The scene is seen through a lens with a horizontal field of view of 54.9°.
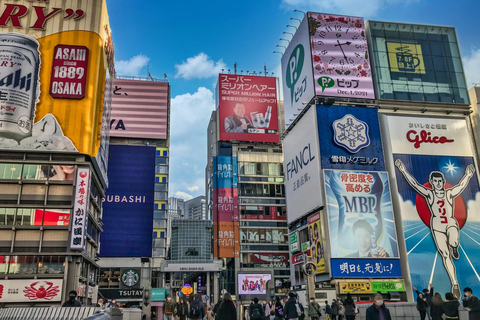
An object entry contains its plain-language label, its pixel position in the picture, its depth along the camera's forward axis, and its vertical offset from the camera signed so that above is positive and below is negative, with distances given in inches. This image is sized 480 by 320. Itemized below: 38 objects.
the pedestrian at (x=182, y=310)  847.8 -6.4
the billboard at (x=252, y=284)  2431.1 +103.0
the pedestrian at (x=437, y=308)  508.8 -10.2
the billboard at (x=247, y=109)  3157.0 +1287.9
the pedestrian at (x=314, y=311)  765.9 -13.6
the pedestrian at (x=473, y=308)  474.9 -10.6
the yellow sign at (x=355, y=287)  1664.6 +48.6
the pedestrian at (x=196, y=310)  636.1 -5.6
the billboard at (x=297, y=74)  1995.6 +1014.0
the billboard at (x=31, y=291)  1343.5 +57.7
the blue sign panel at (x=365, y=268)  1679.9 +114.0
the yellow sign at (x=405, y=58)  2010.6 +1012.2
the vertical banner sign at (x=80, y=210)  1417.3 +298.5
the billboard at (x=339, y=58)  1935.3 +988.6
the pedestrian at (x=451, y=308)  481.7 -10.0
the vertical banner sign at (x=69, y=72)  1526.8 +760.2
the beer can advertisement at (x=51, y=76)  1472.7 +741.3
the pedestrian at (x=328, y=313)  972.3 -22.8
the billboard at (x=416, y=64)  1999.3 +988.2
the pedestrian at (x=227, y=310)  524.1 -5.5
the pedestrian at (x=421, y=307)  698.2 -11.7
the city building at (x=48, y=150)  1386.6 +490.8
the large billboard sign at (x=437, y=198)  1749.5 +383.9
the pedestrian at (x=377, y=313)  413.1 -10.7
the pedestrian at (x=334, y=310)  920.3 -16.0
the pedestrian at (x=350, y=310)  761.6 -14.1
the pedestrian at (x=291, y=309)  595.7 -7.6
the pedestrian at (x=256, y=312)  578.2 -9.6
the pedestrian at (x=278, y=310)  737.0 -10.3
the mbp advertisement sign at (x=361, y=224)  1700.3 +277.9
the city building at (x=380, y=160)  1734.7 +547.1
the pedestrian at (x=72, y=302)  548.7 +9.1
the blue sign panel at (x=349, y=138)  1839.3 +629.3
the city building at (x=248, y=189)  3100.4 +777.7
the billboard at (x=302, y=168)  1845.5 +556.6
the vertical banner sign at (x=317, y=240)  1749.3 +231.9
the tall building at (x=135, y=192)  2906.0 +739.5
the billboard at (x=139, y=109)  3216.0 +1344.4
